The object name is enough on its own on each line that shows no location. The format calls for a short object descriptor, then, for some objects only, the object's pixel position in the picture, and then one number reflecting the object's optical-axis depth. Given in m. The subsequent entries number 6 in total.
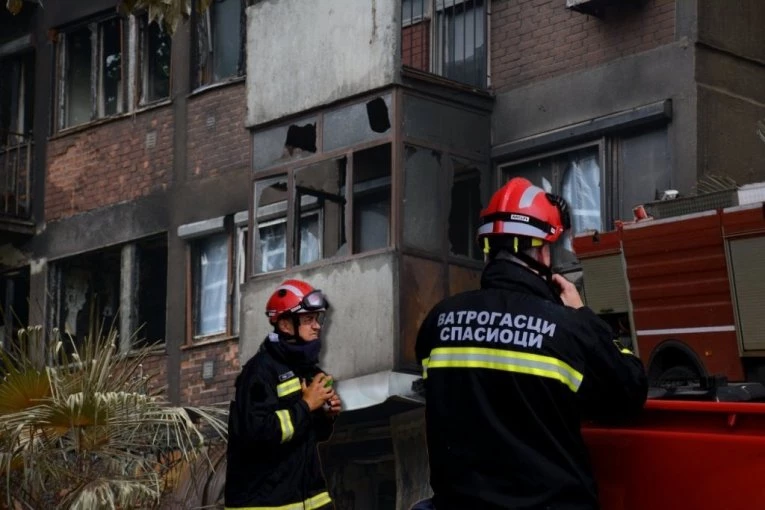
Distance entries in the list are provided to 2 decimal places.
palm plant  10.74
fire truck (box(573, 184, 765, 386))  12.38
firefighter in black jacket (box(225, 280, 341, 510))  8.15
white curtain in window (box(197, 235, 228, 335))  21.09
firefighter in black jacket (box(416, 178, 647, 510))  5.56
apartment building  16.95
